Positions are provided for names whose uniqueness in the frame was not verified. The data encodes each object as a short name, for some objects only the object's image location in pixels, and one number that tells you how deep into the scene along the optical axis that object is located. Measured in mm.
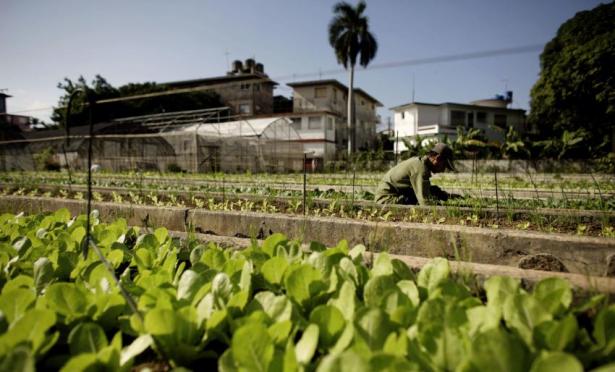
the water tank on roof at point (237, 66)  43469
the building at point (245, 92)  39438
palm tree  29250
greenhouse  20641
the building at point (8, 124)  30422
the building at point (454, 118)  32156
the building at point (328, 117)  31828
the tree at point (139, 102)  37062
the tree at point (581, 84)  18328
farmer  4301
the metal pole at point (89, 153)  1392
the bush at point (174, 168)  20636
